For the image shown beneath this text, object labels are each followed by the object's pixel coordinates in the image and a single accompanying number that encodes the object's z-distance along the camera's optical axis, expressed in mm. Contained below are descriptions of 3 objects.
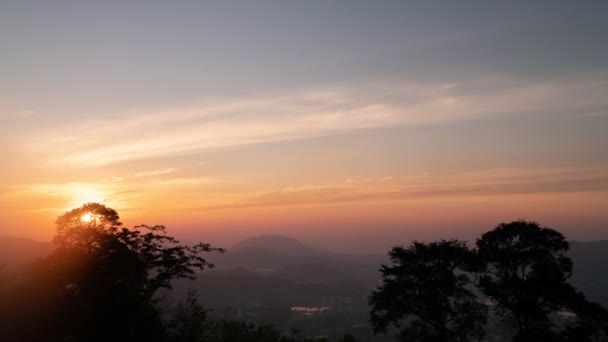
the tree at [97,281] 31219
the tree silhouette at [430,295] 38844
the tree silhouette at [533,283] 33656
